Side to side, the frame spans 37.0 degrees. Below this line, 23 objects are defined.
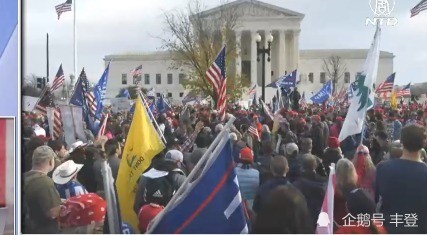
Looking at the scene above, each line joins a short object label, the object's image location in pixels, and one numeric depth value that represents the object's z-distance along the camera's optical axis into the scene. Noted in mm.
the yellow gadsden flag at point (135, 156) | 6185
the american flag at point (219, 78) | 12289
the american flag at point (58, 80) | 16903
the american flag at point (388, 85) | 24562
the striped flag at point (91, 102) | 13309
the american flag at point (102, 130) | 10088
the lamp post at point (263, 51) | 21531
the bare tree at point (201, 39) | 37500
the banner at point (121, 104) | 20406
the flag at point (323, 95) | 26052
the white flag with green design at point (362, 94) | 7348
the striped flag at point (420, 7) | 11116
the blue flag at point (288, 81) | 21475
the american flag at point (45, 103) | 12812
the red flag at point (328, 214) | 4367
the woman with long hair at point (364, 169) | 6234
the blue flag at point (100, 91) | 13299
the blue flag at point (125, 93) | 23859
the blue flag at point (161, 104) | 22545
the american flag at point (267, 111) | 16016
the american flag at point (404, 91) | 28486
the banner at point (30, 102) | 13938
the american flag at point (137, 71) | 27427
